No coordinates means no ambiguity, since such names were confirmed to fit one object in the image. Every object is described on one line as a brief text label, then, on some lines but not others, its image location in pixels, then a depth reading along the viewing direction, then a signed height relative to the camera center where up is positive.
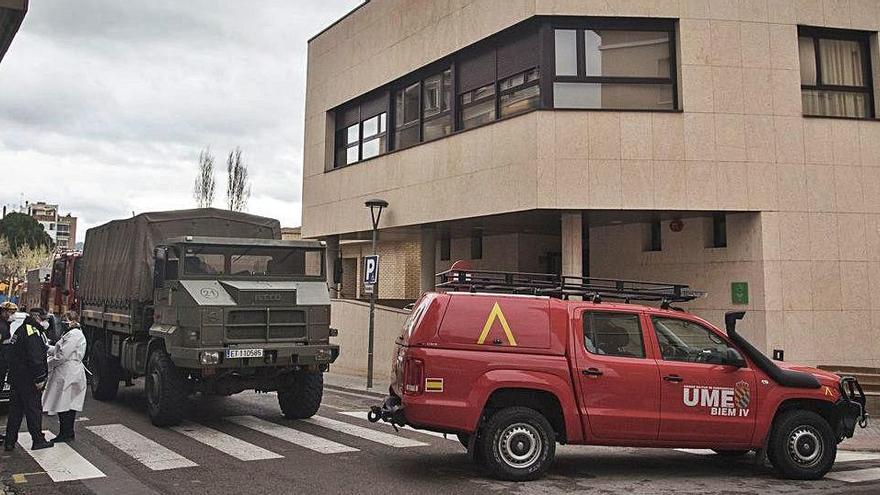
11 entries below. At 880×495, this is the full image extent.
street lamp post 16.06 +0.42
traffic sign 16.02 +1.08
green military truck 9.63 +0.04
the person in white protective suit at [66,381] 8.88 -0.89
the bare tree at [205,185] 47.72 +8.94
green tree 67.00 +7.78
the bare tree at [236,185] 47.94 +8.97
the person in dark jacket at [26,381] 8.34 -0.84
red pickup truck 7.00 -0.69
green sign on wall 13.80 +0.56
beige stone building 13.65 +3.52
